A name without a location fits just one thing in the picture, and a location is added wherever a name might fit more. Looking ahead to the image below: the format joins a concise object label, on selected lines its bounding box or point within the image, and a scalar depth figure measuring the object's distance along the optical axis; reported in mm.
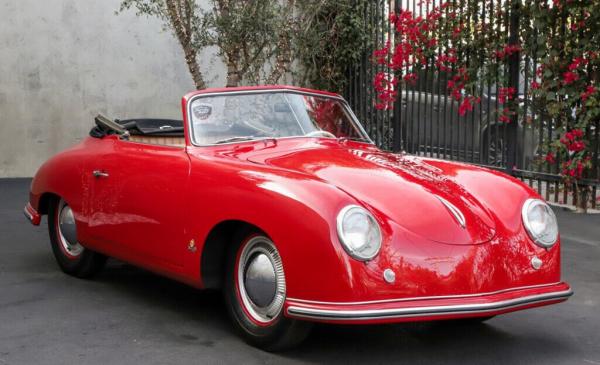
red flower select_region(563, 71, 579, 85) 9133
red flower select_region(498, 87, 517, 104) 10070
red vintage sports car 4086
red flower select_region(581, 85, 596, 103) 8906
